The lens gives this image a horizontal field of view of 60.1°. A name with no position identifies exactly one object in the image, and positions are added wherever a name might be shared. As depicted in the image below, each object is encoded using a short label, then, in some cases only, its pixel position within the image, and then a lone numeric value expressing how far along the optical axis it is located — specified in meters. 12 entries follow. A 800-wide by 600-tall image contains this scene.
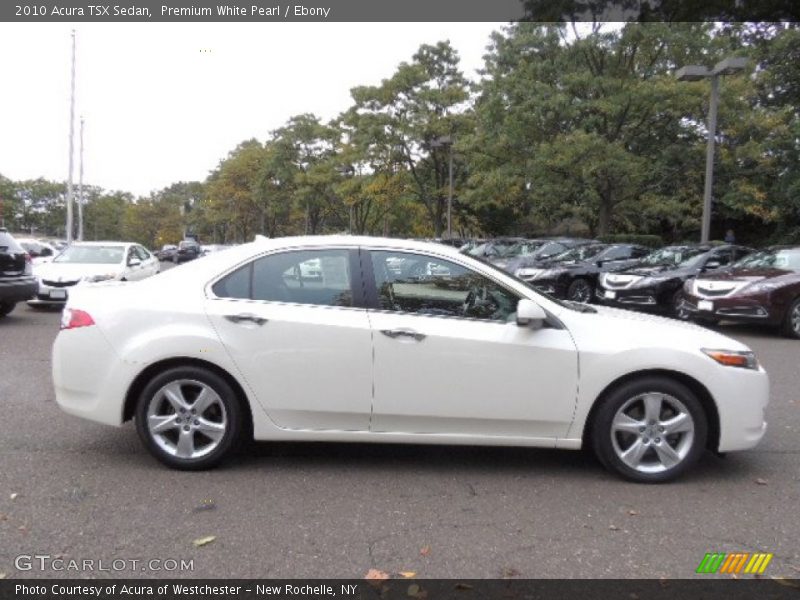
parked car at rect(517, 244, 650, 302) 15.84
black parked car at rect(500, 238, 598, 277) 17.08
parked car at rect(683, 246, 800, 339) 10.96
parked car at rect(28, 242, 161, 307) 13.23
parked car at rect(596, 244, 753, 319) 13.52
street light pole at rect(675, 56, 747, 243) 16.14
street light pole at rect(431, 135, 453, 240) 27.59
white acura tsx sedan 4.25
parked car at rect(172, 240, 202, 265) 49.00
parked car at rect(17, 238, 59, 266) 29.07
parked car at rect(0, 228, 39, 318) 10.99
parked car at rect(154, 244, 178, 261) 54.32
